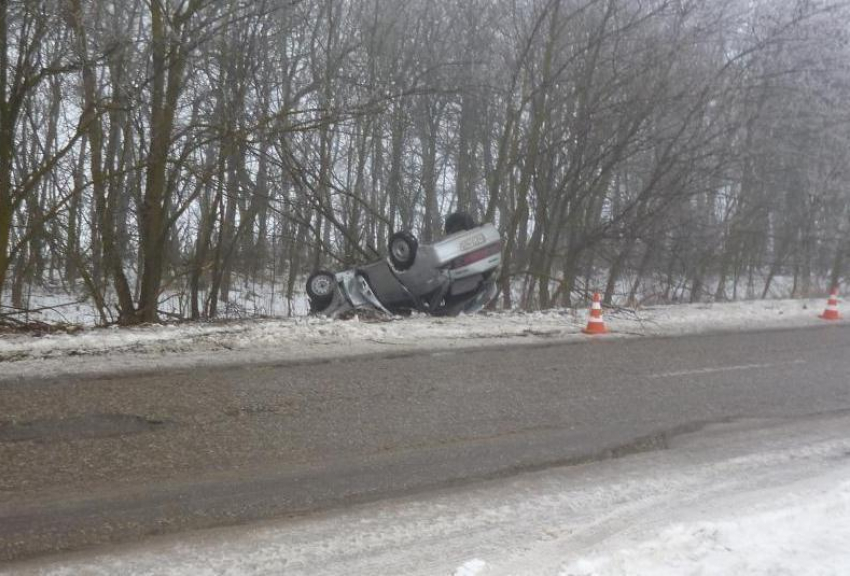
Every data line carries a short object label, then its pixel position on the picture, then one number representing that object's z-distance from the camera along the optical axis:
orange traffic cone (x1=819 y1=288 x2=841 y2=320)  13.54
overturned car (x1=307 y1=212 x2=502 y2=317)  10.77
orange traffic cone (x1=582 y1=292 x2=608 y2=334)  10.59
